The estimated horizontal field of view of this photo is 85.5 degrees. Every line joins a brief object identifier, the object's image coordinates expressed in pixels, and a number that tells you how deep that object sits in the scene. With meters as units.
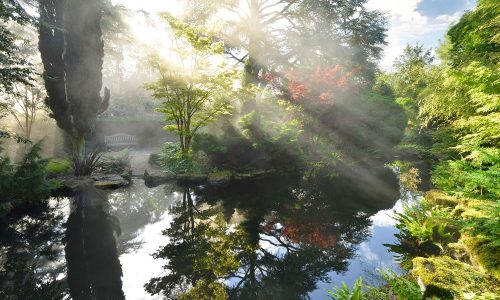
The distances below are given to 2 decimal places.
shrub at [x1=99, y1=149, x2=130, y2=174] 11.95
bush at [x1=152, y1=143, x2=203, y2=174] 11.60
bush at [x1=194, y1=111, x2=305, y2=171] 11.96
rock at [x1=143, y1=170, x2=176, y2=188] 11.10
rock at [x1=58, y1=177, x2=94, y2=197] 9.10
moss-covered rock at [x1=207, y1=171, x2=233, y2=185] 10.79
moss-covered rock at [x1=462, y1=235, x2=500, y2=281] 2.82
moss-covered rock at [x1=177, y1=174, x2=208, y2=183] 11.12
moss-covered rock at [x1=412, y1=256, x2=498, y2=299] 2.64
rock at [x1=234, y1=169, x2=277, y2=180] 11.65
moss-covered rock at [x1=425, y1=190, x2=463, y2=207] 5.54
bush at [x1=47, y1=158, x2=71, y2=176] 10.76
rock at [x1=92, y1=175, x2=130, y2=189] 10.02
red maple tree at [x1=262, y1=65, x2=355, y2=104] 13.77
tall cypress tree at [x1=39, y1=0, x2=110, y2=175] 10.59
